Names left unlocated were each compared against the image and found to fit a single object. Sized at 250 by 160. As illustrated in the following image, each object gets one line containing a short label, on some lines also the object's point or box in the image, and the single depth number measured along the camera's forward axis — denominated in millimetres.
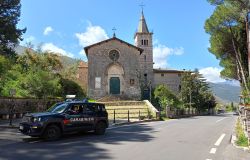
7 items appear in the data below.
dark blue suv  7290
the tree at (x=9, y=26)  16220
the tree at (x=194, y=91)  35981
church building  28862
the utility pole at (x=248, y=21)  11957
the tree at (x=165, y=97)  24499
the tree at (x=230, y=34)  13107
